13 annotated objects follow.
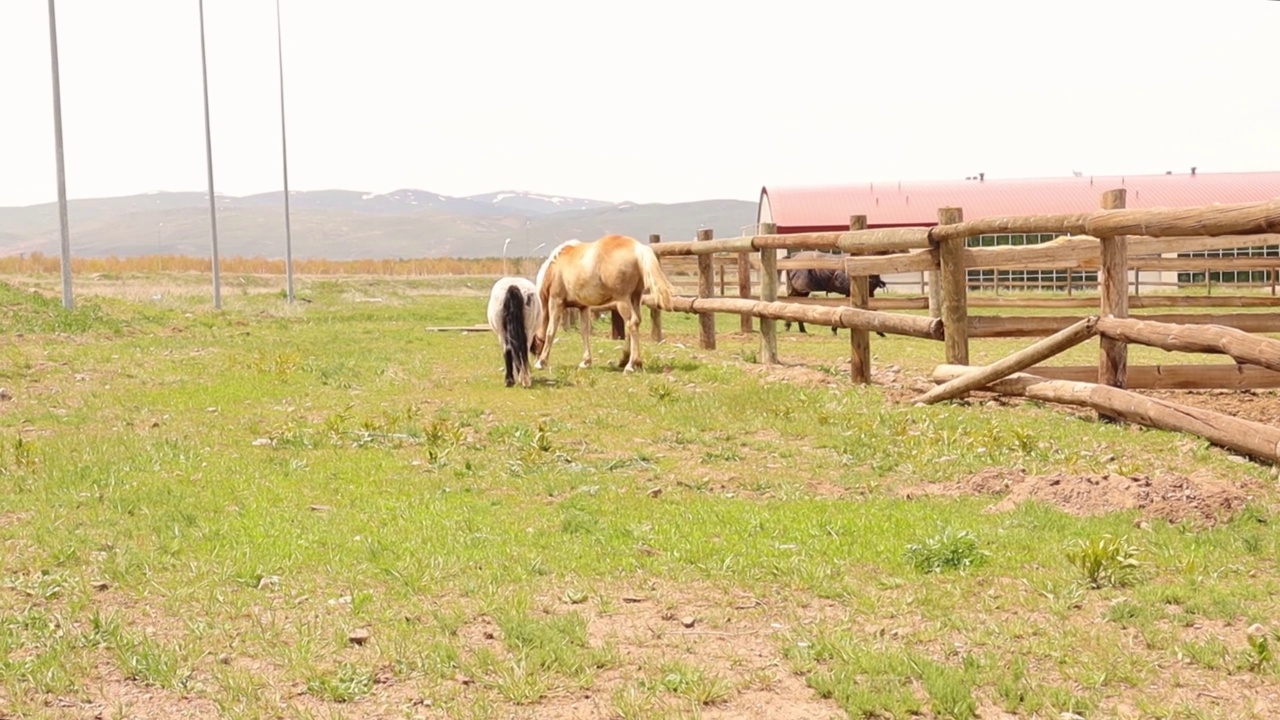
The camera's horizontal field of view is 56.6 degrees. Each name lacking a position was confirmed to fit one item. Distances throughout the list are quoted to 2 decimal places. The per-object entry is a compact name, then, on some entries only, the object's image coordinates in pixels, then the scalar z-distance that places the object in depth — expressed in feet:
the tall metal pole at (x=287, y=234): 126.00
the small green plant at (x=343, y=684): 14.16
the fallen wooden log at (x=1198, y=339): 23.82
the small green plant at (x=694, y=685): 13.94
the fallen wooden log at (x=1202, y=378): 33.78
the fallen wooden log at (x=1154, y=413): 24.66
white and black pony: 43.88
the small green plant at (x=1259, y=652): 14.17
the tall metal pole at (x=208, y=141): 116.16
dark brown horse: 99.71
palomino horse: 48.75
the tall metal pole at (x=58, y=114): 85.25
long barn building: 165.58
